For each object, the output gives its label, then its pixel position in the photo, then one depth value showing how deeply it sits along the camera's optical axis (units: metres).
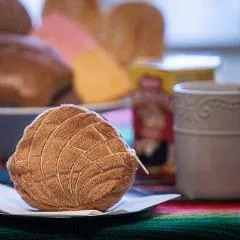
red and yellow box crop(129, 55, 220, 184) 0.93
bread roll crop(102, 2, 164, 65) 1.29
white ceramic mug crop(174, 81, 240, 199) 0.80
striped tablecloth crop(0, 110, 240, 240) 0.66
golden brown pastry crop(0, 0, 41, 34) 1.01
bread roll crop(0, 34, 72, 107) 0.96
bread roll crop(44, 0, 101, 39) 1.30
